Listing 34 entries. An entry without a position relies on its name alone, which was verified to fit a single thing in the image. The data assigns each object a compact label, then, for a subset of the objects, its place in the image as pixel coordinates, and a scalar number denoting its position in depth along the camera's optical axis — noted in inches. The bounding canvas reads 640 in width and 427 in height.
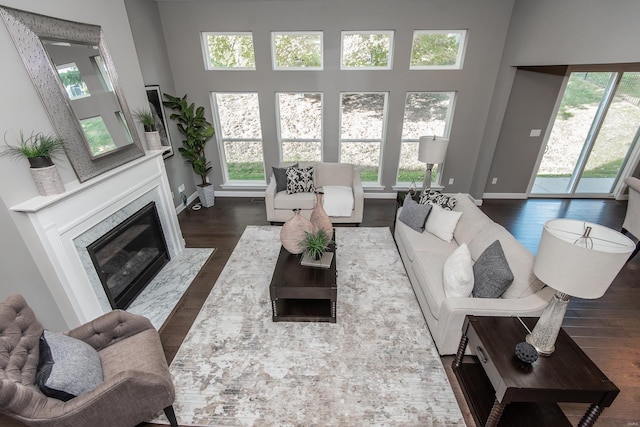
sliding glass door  183.8
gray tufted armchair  54.4
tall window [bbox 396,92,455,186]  193.2
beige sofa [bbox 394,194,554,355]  83.6
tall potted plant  186.2
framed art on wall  165.0
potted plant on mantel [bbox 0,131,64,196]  79.0
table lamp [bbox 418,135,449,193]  150.5
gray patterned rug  78.5
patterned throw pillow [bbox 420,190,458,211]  136.1
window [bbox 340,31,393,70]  178.1
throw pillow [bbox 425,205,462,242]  127.5
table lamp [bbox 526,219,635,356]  53.9
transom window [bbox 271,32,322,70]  179.8
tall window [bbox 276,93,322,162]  196.7
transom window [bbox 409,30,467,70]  176.7
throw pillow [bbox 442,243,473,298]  91.1
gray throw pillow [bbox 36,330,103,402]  58.1
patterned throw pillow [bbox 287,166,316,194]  173.2
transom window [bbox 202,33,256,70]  181.6
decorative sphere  65.1
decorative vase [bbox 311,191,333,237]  118.3
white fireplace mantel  84.3
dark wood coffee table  100.5
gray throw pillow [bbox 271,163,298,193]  176.9
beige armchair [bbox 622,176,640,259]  132.3
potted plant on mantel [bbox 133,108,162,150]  126.1
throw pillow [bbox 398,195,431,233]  135.0
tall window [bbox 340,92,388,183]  195.3
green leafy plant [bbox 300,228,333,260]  109.7
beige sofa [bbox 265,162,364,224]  168.4
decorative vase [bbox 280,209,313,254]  113.9
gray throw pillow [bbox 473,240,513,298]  87.0
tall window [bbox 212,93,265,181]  199.0
